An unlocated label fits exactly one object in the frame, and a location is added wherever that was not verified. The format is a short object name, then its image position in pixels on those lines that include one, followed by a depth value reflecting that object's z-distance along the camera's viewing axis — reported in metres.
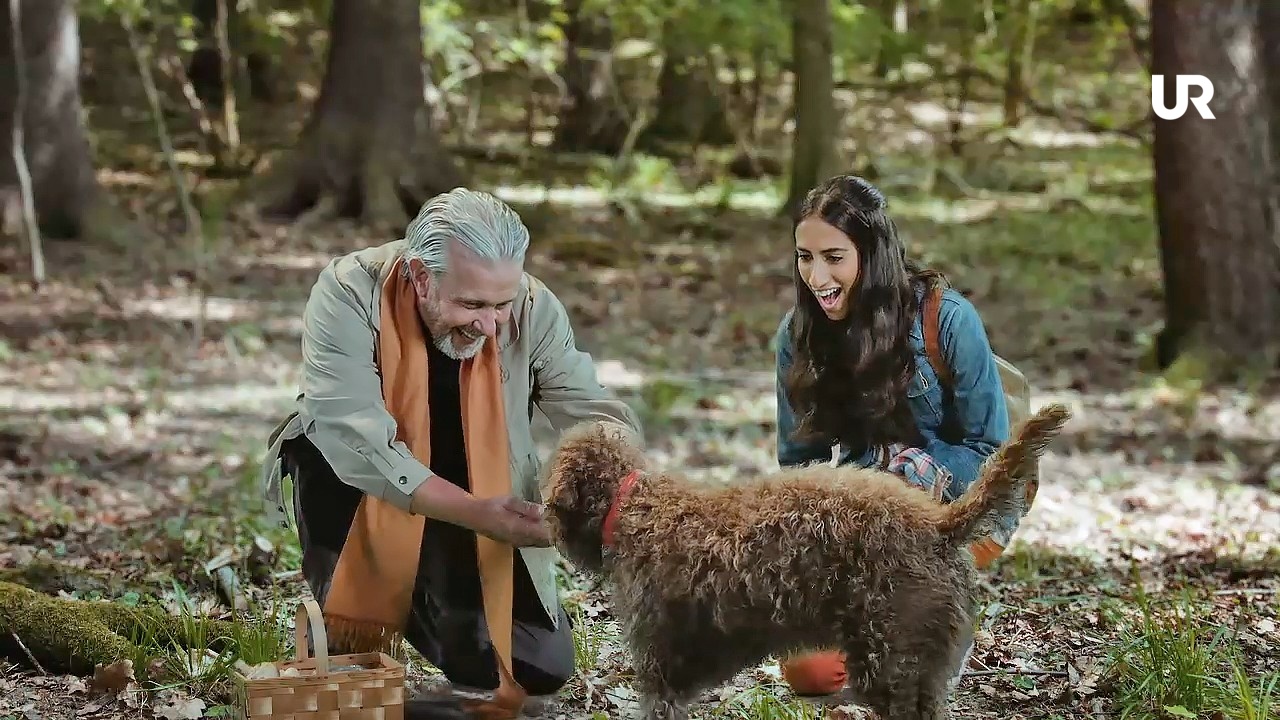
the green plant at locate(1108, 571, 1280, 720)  3.81
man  3.71
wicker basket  3.28
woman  3.76
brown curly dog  3.08
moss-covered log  4.34
